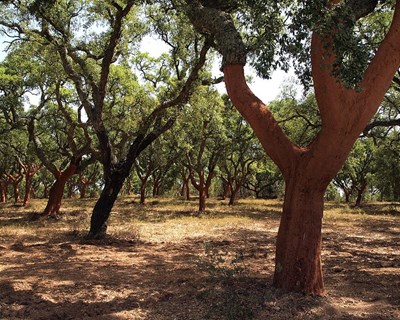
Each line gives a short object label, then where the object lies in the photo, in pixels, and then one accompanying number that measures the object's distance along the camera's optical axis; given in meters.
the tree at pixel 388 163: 21.45
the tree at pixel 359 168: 30.72
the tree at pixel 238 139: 24.06
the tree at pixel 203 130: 13.53
